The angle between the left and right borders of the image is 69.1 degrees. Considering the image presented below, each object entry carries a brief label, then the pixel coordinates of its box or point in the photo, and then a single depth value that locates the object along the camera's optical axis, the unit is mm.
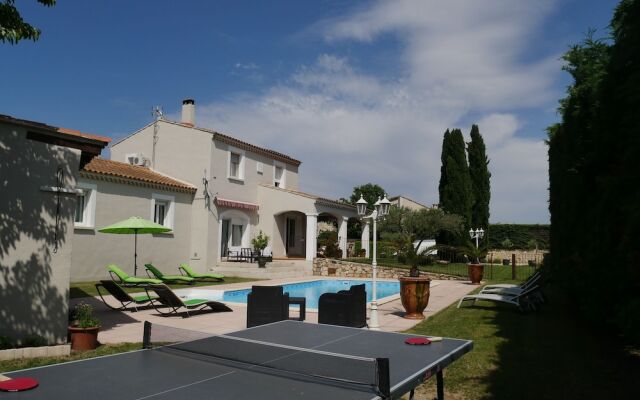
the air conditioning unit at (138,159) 26797
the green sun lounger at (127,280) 17250
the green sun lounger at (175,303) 11180
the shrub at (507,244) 41844
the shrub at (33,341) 7102
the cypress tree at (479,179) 38156
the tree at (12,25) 6684
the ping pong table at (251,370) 2645
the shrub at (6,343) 6816
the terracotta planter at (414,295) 11266
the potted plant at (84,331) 7590
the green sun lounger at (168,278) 20188
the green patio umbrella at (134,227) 17305
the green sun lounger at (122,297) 11891
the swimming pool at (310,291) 17078
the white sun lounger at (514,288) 12213
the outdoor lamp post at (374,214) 10023
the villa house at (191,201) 20500
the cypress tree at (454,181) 36781
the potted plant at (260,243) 26578
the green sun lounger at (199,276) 21094
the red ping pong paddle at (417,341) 4262
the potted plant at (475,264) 21139
